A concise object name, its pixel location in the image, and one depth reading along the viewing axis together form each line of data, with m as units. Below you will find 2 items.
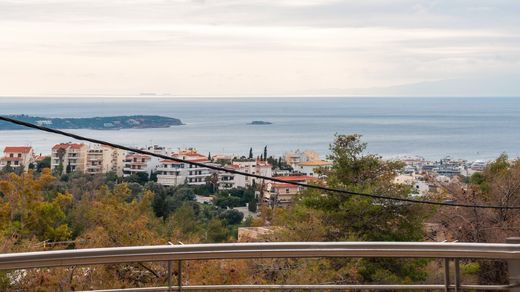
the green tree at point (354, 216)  16.50
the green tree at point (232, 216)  31.81
